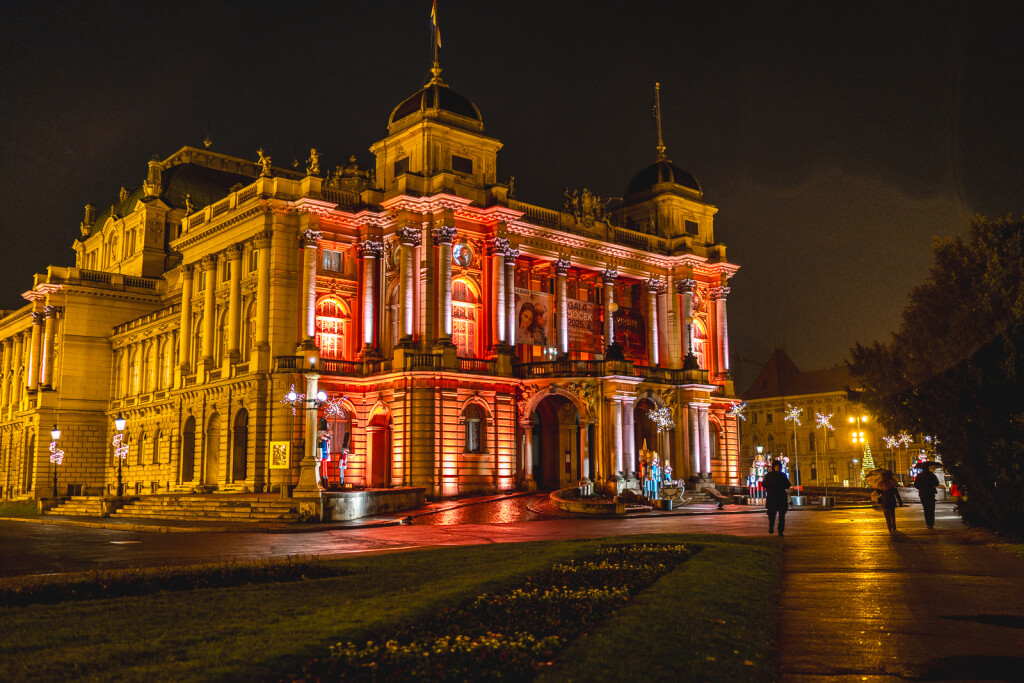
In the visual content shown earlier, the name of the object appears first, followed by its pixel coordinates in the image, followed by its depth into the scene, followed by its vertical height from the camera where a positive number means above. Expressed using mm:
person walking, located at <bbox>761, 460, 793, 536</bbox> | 24797 -871
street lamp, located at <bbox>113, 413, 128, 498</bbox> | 46625 +1848
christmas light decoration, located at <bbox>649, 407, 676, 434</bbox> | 60188 +2907
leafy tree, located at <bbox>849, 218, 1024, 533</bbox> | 21609 +2291
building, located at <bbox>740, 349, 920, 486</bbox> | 99062 +3691
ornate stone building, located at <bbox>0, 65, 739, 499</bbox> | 52875 +8139
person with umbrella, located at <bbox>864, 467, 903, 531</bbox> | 25656 -960
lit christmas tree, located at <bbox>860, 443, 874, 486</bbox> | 96688 -160
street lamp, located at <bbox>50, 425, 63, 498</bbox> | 65125 +1180
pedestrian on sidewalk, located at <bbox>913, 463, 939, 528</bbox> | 27453 -932
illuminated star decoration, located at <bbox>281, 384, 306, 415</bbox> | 48925 +3577
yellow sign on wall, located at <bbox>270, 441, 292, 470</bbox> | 48469 +688
